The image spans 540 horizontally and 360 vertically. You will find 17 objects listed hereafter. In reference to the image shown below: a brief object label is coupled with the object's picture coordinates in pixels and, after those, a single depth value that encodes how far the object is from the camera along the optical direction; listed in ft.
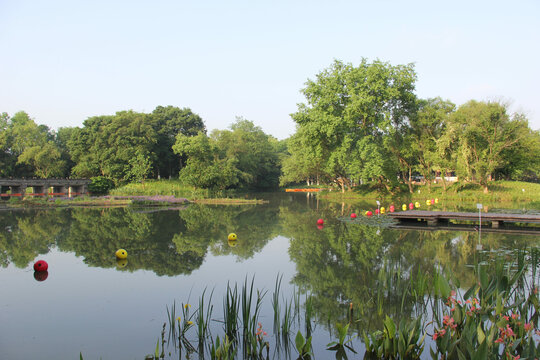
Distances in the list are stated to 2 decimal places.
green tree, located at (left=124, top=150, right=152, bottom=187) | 165.07
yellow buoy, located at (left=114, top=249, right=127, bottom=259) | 44.91
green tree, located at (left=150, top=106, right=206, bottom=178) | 193.77
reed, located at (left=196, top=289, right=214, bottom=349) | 20.68
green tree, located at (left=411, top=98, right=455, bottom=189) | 133.17
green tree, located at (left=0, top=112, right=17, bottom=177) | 182.80
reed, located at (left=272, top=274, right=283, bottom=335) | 20.39
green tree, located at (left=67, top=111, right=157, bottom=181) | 171.83
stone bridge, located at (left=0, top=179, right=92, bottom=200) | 149.48
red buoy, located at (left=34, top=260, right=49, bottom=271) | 39.68
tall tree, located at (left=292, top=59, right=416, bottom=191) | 124.67
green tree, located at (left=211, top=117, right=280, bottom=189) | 203.10
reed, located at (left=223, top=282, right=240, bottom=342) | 21.13
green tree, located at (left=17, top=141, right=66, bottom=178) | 179.11
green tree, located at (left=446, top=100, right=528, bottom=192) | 122.11
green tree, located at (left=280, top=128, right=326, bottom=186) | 138.41
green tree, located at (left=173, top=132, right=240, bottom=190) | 146.10
